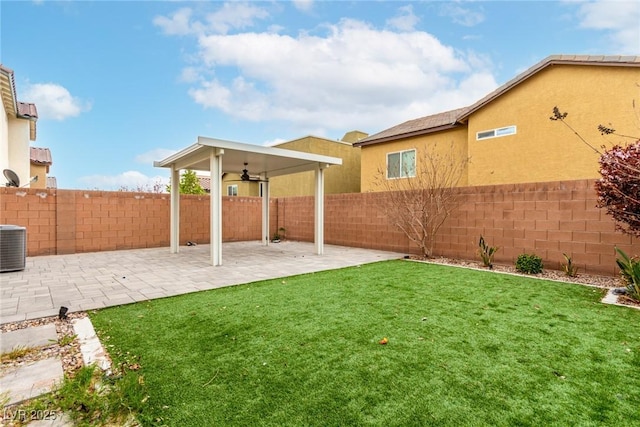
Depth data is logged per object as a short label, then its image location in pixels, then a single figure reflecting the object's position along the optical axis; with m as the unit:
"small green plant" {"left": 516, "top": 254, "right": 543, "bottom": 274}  6.74
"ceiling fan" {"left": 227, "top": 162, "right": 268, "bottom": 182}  11.56
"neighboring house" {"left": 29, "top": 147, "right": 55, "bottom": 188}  18.48
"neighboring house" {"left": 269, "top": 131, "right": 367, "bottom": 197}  17.83
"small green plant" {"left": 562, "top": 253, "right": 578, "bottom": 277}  6.41
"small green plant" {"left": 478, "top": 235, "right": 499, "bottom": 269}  7.66
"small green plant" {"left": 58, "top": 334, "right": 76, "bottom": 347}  3.30
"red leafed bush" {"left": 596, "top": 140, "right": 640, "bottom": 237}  4.85
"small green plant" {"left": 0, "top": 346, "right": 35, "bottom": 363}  2.96
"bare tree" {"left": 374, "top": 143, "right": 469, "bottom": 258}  8.94
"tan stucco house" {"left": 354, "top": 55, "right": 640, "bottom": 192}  8.47
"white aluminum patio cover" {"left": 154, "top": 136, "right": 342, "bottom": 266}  7.94
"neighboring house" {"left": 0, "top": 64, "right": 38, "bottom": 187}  12.70
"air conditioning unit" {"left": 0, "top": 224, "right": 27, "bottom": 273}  6.80
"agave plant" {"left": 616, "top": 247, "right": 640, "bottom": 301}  4.78
